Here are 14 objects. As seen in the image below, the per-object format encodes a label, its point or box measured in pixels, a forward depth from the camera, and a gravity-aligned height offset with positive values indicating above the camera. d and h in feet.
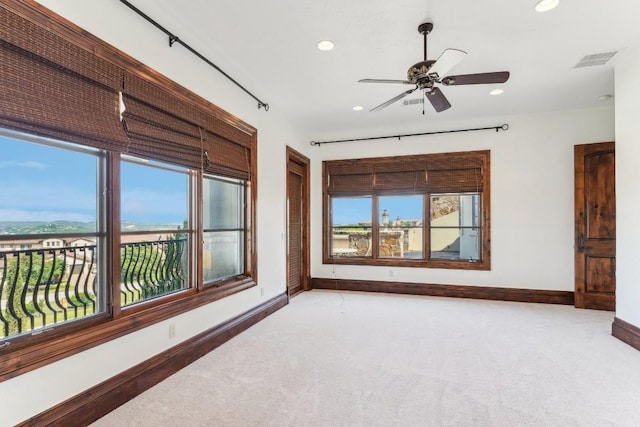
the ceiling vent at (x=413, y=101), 14.67 +5.00
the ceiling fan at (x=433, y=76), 8.65 +3.66
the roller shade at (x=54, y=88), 5.62 +2.43
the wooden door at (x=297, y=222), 18.20 -0.56
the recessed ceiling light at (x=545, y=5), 8.13 +5.14
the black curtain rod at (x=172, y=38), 7.76 +4.78
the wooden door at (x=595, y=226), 14.87 -0.71
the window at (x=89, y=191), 6.00 +0.55
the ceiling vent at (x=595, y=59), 10.83 +5.12
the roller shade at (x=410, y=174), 17.92 +2.19
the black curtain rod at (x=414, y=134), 17.22 +4.37
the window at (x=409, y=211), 18.02 +0.07
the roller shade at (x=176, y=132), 8.05 +2.38
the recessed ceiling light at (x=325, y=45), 9.93 +5.12
